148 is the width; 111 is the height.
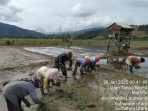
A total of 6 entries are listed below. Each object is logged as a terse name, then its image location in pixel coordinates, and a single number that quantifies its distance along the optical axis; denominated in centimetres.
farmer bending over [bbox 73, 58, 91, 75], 683
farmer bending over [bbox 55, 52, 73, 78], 660
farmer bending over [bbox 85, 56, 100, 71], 714
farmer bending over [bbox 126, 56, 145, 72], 750
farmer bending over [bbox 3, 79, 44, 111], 298
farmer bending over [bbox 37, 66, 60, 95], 413
